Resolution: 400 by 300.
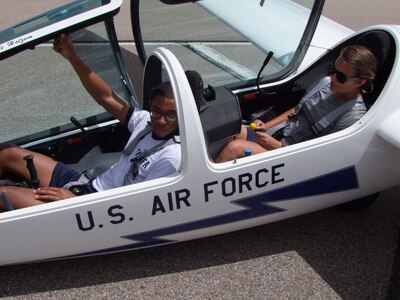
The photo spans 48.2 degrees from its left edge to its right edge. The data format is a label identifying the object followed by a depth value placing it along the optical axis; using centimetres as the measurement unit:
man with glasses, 238
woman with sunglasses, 260
